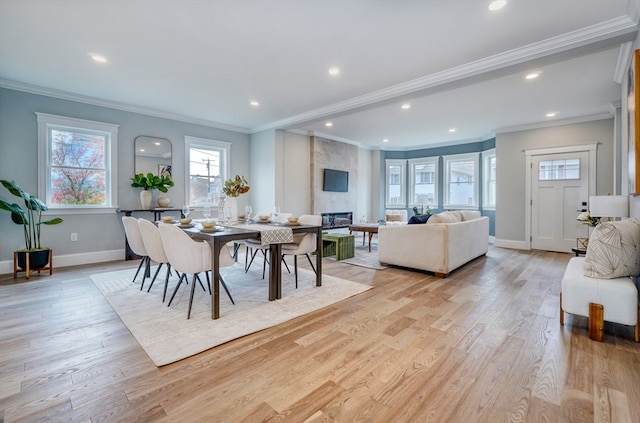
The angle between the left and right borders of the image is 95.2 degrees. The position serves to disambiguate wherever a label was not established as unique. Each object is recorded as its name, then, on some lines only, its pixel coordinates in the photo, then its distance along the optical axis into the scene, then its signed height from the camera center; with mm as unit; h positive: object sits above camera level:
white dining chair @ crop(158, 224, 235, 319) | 2570 -389
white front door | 5723 +252
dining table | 2553 -279
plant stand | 3865 -774
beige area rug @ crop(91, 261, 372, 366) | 2166 -952
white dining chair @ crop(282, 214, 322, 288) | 3537 -424
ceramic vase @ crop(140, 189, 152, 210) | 5133 +177
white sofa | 3976 -493
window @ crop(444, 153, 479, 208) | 8023 +841
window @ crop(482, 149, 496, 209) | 7547 +790
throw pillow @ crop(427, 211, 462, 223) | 4301 -118
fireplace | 7496 -262
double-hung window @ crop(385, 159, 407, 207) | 9312 +932
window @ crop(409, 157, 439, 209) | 8672 +870
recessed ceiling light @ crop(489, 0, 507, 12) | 2373 +1695
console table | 4977 -53
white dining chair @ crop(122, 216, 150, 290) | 3434 -332
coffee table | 5507 -349
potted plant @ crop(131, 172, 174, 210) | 5086 +451
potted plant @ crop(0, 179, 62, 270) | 3854 -182
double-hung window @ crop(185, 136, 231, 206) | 5945 +890
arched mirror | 5266 +994
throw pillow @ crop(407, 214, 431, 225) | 4591 -145
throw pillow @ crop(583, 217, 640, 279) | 2215 -305
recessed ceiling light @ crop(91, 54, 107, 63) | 3348 +1754
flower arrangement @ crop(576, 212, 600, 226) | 4145 -121
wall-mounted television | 7348 +762
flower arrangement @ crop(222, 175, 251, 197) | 3635 +267
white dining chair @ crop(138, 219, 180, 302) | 3022 -338
